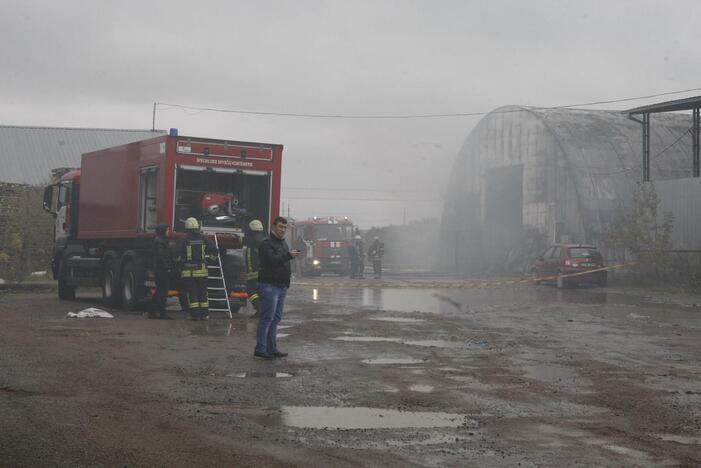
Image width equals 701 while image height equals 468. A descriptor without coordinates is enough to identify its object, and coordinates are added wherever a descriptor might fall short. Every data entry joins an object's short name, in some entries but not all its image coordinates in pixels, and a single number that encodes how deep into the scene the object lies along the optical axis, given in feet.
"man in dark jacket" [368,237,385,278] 119.14
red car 92.79
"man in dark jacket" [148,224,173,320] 51.75
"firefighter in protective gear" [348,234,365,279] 116.57
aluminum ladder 55.06
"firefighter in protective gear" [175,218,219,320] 50.75
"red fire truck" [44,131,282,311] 54.09
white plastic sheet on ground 51.56
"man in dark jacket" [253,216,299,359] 34.55
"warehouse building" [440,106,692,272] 125.08
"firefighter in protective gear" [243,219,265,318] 51.16
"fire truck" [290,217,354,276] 126.52
